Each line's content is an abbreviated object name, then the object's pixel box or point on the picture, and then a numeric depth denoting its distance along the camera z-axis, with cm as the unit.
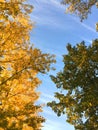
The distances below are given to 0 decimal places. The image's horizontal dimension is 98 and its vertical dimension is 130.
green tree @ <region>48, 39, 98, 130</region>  1389
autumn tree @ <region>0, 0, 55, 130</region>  1096
